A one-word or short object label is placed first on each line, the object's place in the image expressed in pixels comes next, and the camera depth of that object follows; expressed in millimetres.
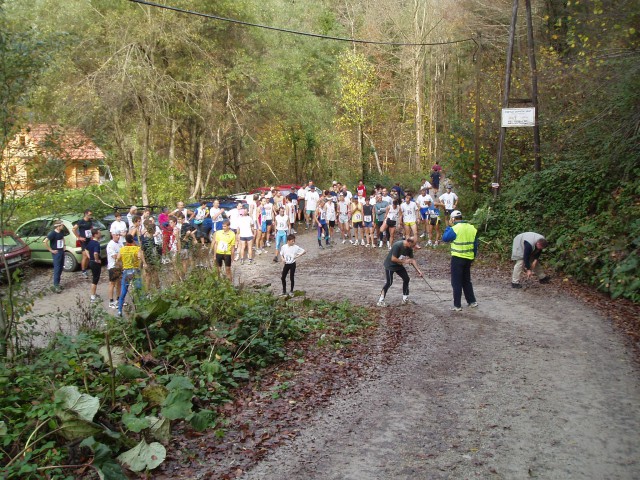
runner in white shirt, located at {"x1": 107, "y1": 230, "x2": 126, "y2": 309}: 14690
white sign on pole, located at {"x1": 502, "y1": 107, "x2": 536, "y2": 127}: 19531
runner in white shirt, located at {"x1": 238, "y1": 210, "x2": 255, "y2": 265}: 20484
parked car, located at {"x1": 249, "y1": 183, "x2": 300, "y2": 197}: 29266
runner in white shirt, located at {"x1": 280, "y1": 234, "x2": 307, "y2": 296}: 14875
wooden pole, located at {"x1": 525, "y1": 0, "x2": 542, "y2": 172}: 19641
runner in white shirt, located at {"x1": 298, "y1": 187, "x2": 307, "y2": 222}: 29812
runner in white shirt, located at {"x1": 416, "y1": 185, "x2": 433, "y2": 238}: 22500
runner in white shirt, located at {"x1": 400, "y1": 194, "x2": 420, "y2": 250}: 21453
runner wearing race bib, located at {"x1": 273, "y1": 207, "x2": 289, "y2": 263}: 20312
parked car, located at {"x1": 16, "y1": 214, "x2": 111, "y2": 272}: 19469
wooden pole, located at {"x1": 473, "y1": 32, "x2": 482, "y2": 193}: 22656
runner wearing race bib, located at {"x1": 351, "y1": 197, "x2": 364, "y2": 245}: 22875
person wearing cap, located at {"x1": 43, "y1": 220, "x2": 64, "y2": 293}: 17141
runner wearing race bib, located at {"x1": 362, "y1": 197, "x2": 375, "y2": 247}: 22719
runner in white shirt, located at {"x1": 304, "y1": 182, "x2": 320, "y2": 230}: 27531
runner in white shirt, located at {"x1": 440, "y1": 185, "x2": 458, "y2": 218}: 22562
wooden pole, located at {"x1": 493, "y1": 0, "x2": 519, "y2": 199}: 20125
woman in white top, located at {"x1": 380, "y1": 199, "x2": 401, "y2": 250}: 21608
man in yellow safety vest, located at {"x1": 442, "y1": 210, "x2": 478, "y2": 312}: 12977
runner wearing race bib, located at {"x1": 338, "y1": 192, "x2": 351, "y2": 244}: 24109
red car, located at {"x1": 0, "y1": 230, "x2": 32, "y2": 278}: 17875
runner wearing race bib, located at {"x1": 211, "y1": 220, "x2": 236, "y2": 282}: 16344
